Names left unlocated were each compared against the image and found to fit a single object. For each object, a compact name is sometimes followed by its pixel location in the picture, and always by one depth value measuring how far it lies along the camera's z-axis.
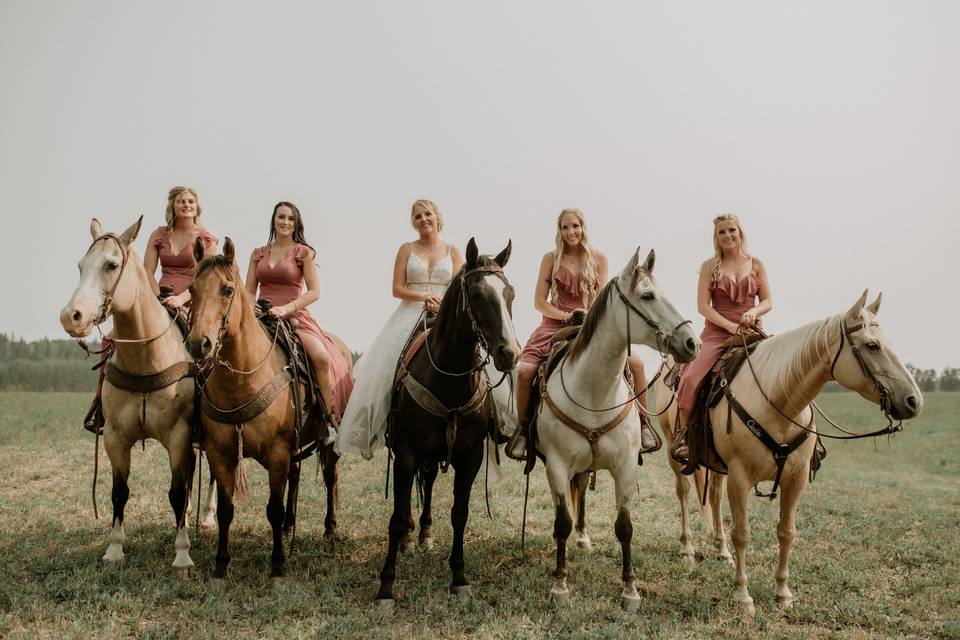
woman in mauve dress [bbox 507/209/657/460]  5.97
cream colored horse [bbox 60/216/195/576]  4.88
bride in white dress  5.63
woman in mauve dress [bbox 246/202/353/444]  6.31
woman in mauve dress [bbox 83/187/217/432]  6.40
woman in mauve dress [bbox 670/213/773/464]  6.23
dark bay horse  4.72
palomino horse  4.66
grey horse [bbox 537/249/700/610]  4.80
